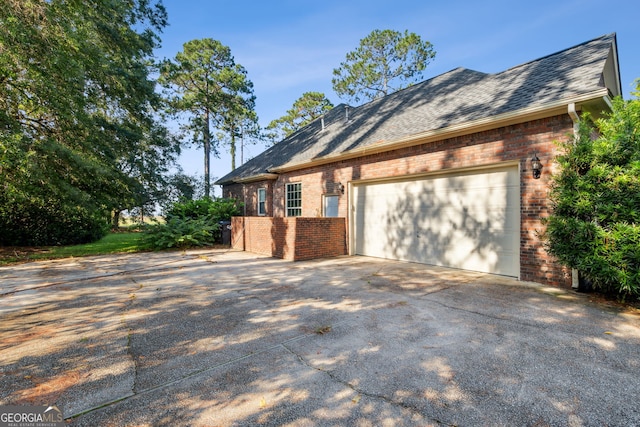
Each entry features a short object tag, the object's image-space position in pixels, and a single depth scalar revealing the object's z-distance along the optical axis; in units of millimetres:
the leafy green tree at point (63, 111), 8297
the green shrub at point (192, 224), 11312
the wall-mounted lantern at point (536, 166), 5395
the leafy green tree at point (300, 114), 30297
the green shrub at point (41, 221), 10969
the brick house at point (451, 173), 5508
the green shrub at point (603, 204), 4121
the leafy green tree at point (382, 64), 24047
